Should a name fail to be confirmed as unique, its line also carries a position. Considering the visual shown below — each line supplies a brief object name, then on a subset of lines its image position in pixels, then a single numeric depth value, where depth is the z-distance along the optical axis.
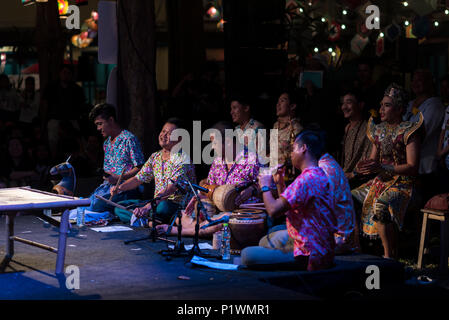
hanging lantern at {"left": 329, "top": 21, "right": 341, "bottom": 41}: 15.79
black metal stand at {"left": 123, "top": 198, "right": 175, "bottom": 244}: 7.16
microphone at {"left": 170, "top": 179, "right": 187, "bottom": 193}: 6.93
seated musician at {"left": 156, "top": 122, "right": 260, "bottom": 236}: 7.41
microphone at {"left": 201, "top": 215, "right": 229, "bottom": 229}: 6.46
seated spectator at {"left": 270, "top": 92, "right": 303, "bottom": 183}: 8.00
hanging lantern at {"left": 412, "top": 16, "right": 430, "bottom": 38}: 11.38
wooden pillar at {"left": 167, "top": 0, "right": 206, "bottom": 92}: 14.52
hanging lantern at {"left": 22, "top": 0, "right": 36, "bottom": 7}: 10.76
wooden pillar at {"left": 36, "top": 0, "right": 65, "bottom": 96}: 15.12
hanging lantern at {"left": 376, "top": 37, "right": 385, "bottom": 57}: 13.70
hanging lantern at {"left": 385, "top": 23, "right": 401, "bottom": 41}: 12.31
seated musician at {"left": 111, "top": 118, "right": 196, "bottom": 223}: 7.80
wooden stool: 6.45
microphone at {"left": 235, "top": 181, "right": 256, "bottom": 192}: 6.58
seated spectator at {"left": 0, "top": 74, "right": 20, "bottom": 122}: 12.89
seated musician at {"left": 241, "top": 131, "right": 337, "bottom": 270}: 5.32
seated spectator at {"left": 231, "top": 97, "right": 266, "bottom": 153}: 7.78
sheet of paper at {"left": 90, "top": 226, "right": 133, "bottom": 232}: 8.03
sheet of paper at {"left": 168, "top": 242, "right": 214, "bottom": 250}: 7.01
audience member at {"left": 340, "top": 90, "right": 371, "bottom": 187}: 7.56
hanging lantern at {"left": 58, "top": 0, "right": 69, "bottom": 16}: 15.14
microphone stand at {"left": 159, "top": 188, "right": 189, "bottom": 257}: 6.50
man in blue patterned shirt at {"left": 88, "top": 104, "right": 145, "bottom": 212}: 8.67
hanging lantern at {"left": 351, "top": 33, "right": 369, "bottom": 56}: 14.37
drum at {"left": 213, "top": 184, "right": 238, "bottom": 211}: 7.15
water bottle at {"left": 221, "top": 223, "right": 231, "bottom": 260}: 6.46
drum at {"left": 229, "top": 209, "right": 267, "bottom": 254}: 6.56
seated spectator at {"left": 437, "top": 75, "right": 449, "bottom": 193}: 6.94
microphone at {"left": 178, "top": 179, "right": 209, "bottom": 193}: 6.44
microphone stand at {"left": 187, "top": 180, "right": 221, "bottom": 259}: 6.32
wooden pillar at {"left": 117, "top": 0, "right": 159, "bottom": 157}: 9.82
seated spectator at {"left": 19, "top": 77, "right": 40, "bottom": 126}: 13.37
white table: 5.71
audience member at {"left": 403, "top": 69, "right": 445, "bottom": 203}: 7.44
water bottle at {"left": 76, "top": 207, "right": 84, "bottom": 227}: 8.25
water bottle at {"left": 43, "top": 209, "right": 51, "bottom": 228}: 6.48
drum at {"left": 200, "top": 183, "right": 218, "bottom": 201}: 7.50
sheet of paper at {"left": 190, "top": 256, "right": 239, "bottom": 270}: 5.90
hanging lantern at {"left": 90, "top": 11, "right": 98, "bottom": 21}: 18.89
